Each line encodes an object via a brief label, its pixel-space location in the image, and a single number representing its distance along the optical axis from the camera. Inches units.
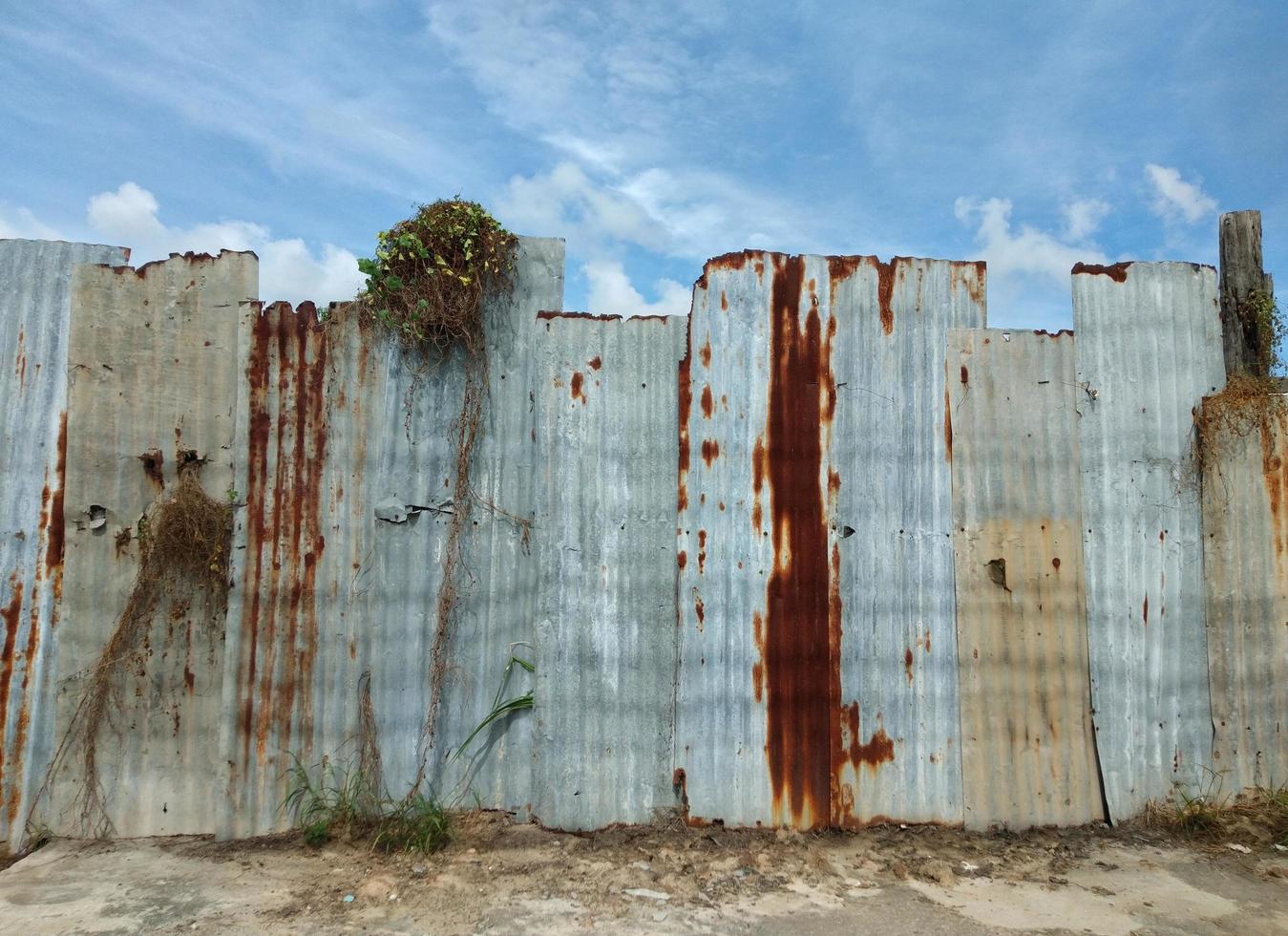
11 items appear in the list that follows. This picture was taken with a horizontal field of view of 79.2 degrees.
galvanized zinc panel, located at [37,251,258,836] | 158.2
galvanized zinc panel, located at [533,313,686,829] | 158.1
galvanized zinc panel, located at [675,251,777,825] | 158.1
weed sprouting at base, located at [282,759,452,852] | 151.1
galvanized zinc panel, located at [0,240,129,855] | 157.8
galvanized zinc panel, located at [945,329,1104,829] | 161.2
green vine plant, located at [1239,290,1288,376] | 173.9
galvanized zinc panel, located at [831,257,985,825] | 159.9
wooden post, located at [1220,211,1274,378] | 175.3
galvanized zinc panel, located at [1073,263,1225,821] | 164.1
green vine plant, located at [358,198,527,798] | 162.4
